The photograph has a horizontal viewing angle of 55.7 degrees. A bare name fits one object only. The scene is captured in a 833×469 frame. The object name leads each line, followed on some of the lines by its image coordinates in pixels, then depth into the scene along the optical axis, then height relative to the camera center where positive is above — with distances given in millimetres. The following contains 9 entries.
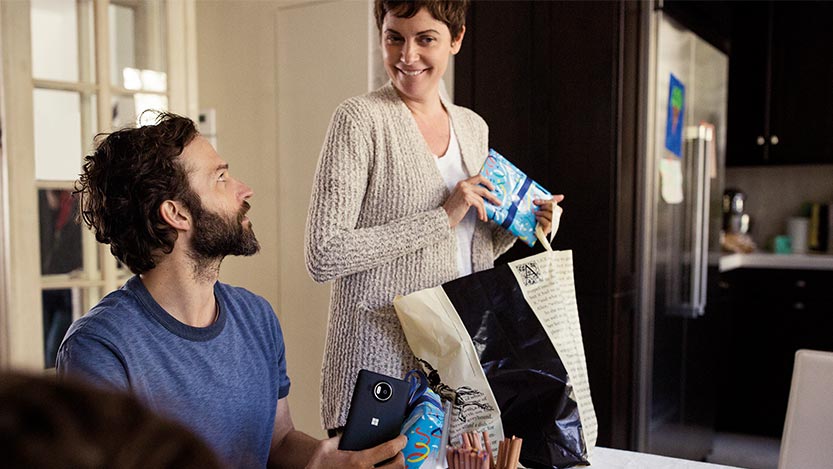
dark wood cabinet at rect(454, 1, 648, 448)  2641 +197
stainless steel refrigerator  2803 -177
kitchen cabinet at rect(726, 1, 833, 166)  3914 +556
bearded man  1194 -180
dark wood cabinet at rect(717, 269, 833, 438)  3705 -689
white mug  4191 -219
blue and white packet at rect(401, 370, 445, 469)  1146 -346
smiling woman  1629 -25
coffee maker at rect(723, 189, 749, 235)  4266 -110
